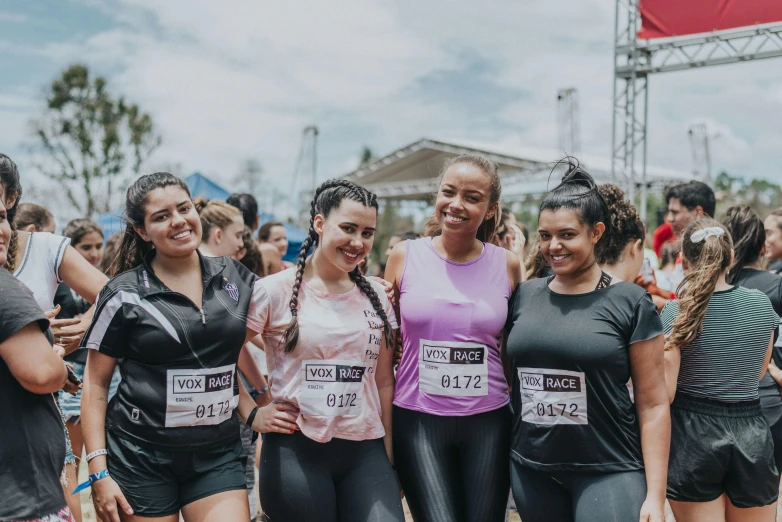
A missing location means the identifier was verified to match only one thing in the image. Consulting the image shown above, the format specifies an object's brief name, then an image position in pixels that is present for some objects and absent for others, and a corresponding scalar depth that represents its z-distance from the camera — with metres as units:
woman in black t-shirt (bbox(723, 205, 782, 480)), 3.37
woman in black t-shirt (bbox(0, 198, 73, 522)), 1.83
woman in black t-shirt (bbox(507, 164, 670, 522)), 2.32
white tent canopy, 15.25
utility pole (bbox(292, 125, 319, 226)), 18.16
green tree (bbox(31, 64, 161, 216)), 25.38
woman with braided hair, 2.44
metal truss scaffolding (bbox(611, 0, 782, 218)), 9.09
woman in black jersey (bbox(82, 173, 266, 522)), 2.34
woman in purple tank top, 2.60
